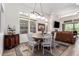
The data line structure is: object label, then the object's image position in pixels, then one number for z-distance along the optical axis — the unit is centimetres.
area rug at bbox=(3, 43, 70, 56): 190
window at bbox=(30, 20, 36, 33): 229
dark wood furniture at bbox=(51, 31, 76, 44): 306
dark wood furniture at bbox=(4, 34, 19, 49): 231
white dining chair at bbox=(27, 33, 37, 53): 228
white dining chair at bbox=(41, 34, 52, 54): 218
